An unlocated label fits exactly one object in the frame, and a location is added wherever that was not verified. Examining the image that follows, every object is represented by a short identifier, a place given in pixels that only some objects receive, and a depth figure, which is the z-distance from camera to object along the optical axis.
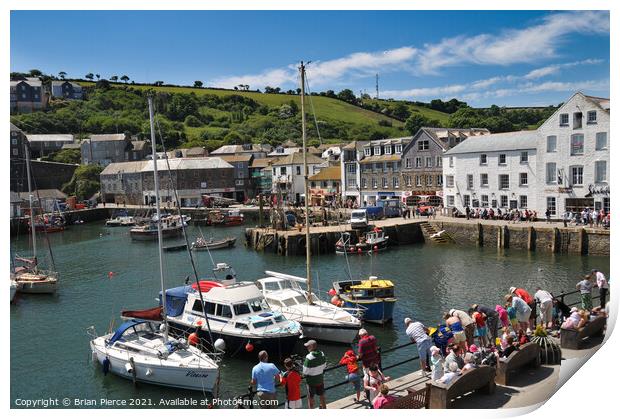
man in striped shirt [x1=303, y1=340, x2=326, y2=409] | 12.25
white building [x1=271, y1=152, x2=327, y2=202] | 81.12
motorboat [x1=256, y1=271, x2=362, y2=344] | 21.50
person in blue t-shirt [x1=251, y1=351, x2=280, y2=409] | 11.84
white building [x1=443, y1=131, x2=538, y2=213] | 45.66
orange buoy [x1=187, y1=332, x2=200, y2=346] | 19.14
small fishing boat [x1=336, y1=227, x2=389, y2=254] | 44.28
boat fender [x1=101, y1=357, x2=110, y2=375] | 19.05
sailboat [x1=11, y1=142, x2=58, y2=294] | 33.44
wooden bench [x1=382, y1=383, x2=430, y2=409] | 11.09
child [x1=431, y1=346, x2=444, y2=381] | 11.70
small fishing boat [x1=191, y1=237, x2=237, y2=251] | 50.25
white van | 47.84
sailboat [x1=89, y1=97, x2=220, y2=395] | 17.09
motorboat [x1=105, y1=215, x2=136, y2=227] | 73.59
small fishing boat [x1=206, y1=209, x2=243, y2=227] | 68.50
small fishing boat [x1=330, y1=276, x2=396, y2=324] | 24.33
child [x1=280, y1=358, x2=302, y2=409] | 11.75
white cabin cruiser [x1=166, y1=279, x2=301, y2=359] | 19.69
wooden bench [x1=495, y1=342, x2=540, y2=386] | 12.12
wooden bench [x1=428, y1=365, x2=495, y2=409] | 11.00
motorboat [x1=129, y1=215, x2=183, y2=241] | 59.56
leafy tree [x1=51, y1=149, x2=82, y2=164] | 112.94
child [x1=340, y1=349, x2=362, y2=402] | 12.74
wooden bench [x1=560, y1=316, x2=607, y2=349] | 14.18
